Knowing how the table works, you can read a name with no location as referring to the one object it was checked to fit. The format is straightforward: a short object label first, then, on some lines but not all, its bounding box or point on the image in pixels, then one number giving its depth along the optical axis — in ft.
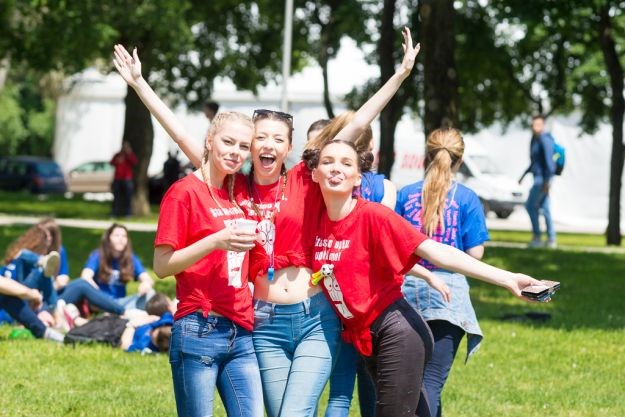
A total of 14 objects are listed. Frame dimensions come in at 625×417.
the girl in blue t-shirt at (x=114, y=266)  40.75
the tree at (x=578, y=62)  73.00
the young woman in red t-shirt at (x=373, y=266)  17.40
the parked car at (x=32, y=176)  162.50
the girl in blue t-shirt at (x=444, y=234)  20.42
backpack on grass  35.50
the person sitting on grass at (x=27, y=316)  36.04
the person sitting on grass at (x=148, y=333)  34.22
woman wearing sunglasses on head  17.38
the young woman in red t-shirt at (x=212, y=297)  16.81
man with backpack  63.72
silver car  165.07
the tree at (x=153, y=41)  89.81
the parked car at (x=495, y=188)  126.41
